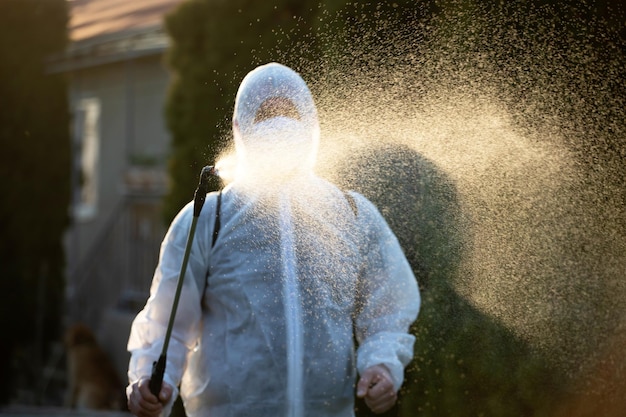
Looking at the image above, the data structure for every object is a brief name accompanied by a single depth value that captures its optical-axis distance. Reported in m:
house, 10.60
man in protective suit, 2.99
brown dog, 8.94
